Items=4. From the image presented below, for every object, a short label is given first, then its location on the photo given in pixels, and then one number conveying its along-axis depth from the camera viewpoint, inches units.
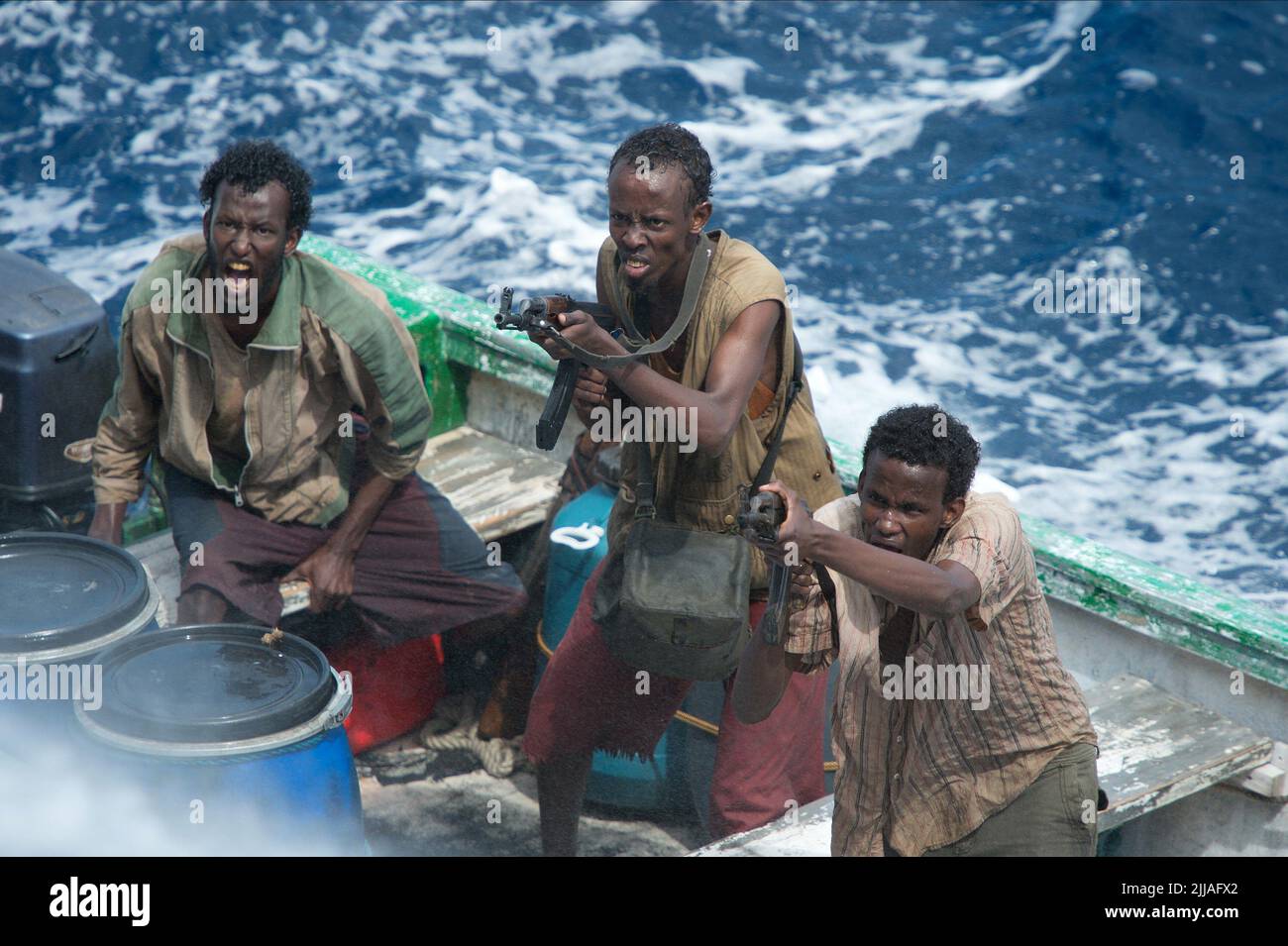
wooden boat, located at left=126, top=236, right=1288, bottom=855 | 319.6
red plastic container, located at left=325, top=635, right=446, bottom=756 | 367.9
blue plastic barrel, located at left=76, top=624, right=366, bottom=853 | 246.5
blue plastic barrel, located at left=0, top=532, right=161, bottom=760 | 260.5
